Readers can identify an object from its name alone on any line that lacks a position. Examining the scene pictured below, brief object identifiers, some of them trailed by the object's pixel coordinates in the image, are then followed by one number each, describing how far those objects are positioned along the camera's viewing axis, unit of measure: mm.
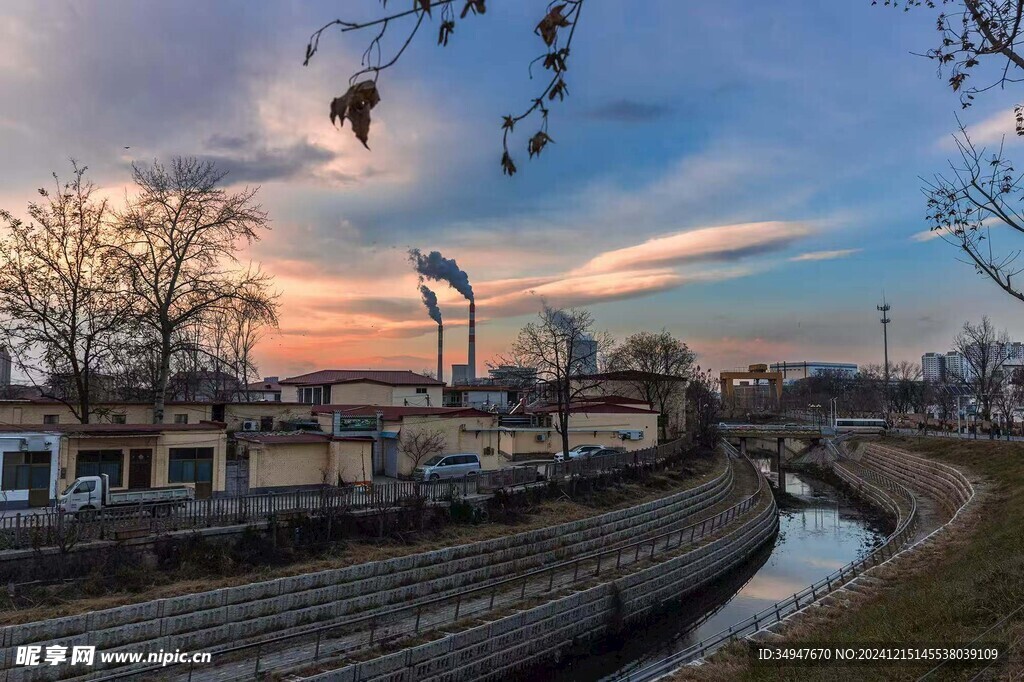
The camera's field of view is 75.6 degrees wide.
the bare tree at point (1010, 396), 66075
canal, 18672
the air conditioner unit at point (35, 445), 21688
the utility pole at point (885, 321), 101062
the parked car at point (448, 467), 31609
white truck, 20797
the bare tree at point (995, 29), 7770
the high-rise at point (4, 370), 74800
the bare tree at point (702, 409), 64812
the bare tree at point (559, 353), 38375
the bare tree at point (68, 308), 27750
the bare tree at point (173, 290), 30234
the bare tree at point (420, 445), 34250
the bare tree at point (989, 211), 8969
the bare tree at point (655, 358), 69312
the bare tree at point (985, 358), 61312
